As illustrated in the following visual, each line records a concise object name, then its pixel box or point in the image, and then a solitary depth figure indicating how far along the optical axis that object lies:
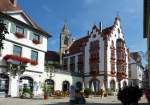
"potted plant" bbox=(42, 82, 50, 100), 13.92
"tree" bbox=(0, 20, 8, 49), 6.14
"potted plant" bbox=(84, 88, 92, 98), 16.77
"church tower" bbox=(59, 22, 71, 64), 35.98
